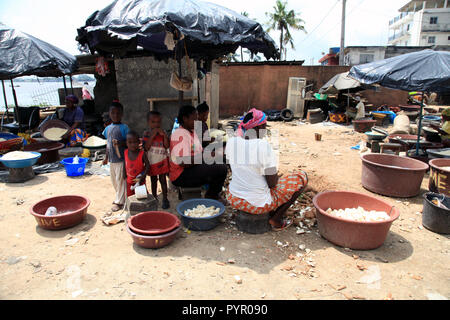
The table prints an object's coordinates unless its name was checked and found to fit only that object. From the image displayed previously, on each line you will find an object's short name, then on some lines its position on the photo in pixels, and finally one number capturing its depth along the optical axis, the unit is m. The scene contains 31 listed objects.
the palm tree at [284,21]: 30.28
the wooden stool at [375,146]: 7.50
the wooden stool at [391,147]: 6.68
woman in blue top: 7.36
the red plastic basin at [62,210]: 3.58
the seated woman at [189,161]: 4.00
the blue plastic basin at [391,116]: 13.60
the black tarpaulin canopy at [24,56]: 6.19
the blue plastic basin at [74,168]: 5.66
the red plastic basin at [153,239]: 3.17
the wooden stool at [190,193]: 4.45
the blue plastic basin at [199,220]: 3.63
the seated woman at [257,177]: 3.24
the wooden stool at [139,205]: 3.77
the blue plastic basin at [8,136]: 6.95
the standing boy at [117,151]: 4.15
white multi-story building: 41.41
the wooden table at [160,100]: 7.37
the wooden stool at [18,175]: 5.34
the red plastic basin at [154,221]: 3.41
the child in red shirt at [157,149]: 4.01
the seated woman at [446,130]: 6.44
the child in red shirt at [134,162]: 3.99
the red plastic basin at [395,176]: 4.74
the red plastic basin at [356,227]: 3.20
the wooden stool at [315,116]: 14.43
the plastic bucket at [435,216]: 3.66
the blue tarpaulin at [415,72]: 4.74
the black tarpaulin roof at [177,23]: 3.21
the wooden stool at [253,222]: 3.61
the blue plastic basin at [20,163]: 5.21
